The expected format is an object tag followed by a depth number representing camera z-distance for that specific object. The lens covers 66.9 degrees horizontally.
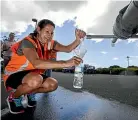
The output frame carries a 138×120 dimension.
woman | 1.58
